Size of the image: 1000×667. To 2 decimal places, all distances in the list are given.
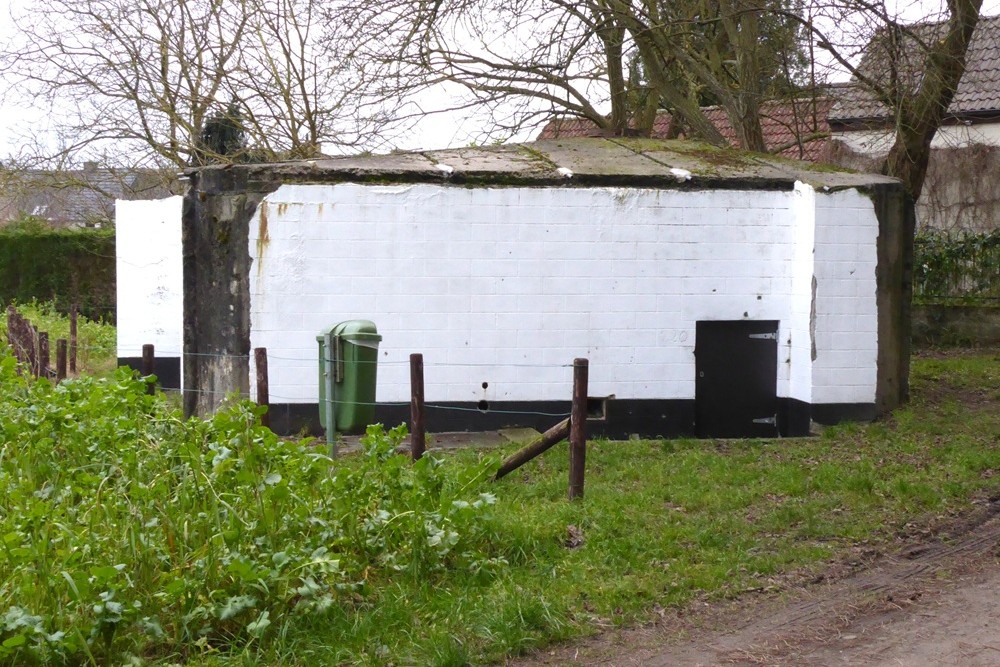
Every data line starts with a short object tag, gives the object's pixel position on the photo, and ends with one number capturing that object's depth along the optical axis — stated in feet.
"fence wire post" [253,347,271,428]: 29.60
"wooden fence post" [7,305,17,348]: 50.98
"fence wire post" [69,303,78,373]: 55.83
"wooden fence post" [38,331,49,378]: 44.34
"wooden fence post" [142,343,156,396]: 40.78
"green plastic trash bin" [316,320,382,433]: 27.50
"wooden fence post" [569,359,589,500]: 23.42
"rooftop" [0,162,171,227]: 66.69
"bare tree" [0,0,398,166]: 58.70
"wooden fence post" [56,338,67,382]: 46.96
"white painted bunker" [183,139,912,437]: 33.65
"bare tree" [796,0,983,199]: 37.68
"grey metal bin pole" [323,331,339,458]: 27.30
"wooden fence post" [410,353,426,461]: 27.04
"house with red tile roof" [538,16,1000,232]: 63.52
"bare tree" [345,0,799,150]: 41.47
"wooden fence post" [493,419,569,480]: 23.43
